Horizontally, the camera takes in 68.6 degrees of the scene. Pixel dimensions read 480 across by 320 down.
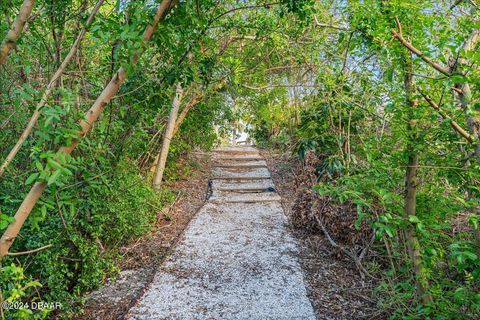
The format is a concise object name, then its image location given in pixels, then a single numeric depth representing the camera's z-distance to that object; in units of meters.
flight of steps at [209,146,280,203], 5.54
